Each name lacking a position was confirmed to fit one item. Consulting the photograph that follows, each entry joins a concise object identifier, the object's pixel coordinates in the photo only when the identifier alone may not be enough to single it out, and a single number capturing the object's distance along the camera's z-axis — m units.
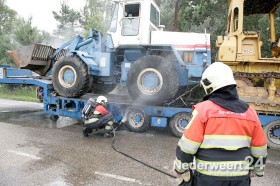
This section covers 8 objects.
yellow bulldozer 6.99
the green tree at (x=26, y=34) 20.42
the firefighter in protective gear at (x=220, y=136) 2.40
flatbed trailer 7.06
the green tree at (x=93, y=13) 25.36
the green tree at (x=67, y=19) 39.62
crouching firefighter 7.44
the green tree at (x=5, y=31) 22.55
